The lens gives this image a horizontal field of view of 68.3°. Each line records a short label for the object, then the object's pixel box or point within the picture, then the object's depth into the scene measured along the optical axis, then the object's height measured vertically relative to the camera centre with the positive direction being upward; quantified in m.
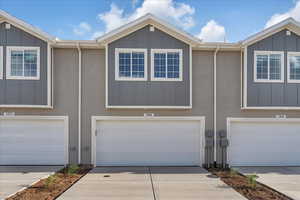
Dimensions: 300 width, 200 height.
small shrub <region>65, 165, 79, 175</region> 7.63 -2.48
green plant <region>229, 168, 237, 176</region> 7.65 -2.58
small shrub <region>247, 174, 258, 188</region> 6.30 -2.40
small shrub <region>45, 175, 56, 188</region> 6.17 -2.37
